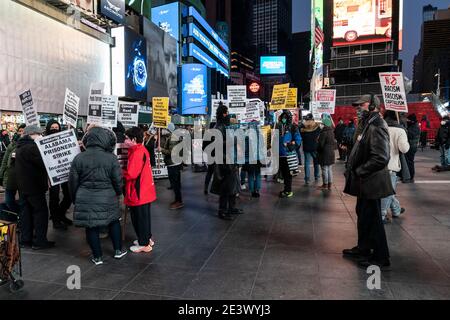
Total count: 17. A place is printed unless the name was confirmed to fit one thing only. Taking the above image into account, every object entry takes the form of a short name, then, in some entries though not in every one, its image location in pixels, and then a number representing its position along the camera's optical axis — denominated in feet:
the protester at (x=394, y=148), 19.66
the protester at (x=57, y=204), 20.72
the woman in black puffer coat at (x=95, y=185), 14.65
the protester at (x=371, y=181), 13.99
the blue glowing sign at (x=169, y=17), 200.13
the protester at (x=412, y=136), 36.66
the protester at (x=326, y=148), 31.58
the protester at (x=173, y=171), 25.77
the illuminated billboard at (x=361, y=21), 156.25
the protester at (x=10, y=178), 19.40
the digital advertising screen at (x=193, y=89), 182.09
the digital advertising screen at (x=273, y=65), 372.99
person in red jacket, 16.40
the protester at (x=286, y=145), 29.07
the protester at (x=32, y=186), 17.33
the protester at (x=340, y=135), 56.39
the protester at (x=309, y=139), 34.86
